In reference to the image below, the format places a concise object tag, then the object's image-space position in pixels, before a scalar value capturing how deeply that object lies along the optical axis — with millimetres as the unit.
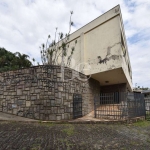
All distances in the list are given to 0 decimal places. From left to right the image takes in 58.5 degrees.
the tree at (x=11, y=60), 13132
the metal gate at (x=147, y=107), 8891
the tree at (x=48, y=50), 8920
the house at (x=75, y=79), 6871
